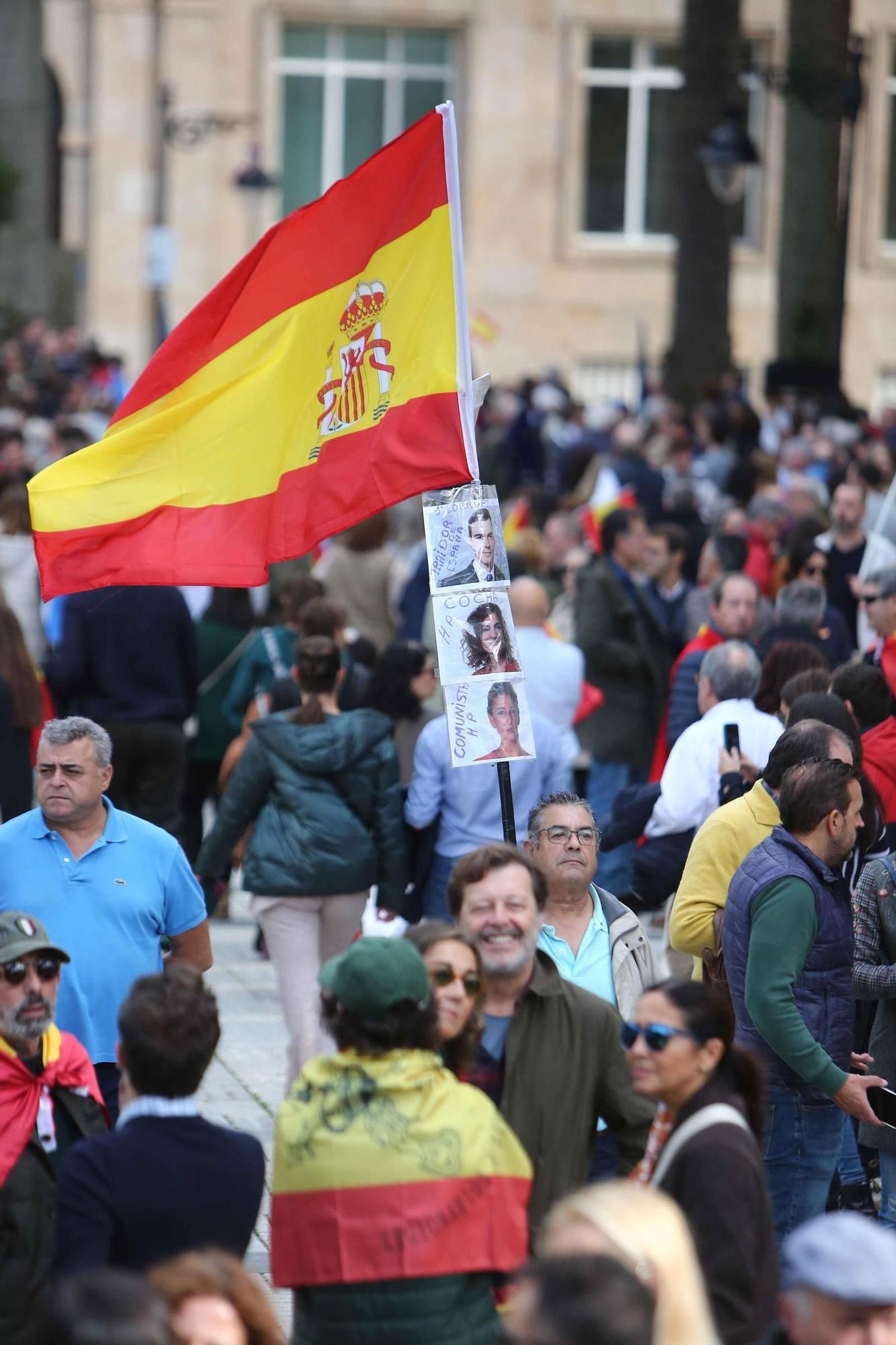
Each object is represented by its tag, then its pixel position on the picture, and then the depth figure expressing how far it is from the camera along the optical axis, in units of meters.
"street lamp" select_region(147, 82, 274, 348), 56.94
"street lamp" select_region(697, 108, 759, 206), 40.44
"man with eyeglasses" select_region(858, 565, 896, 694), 18.08
